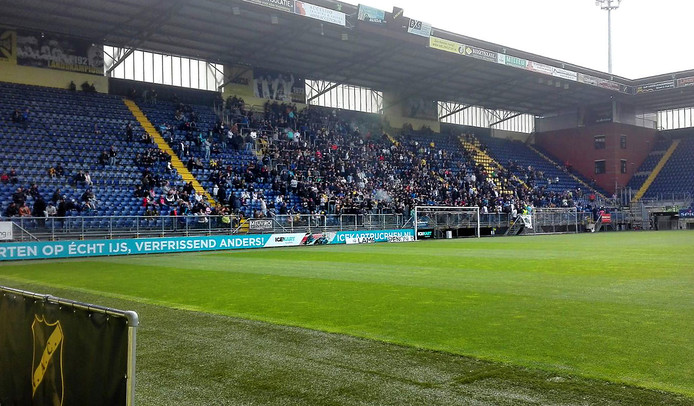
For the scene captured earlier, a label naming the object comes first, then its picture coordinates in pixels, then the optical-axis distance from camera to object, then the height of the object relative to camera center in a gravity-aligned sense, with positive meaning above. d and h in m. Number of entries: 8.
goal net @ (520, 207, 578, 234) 44.44 -1.15
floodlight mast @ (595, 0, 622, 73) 64.44 +20.68
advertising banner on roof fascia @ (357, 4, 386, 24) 35.31 +11.67
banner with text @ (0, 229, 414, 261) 23.59 -1.53
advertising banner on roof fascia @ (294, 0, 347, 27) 32.88 +11.10
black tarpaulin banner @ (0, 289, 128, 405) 3.70 -0.98
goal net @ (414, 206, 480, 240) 38.44 -0.95
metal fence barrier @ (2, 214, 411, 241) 24.05 -0.70
